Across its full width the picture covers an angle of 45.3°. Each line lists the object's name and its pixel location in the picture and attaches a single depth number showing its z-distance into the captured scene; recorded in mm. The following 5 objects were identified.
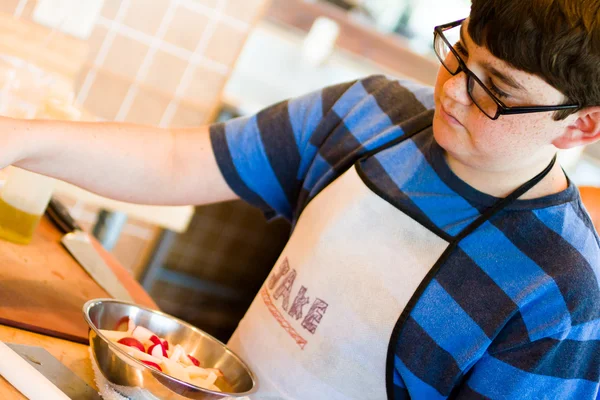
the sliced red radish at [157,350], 906
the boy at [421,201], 899
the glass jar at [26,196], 1126
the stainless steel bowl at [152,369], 801
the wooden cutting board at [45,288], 954
